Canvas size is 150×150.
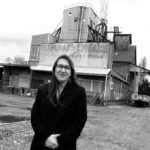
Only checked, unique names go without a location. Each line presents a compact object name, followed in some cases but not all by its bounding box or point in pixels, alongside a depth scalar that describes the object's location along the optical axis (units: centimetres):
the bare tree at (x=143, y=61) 8988
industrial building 2370
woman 224
